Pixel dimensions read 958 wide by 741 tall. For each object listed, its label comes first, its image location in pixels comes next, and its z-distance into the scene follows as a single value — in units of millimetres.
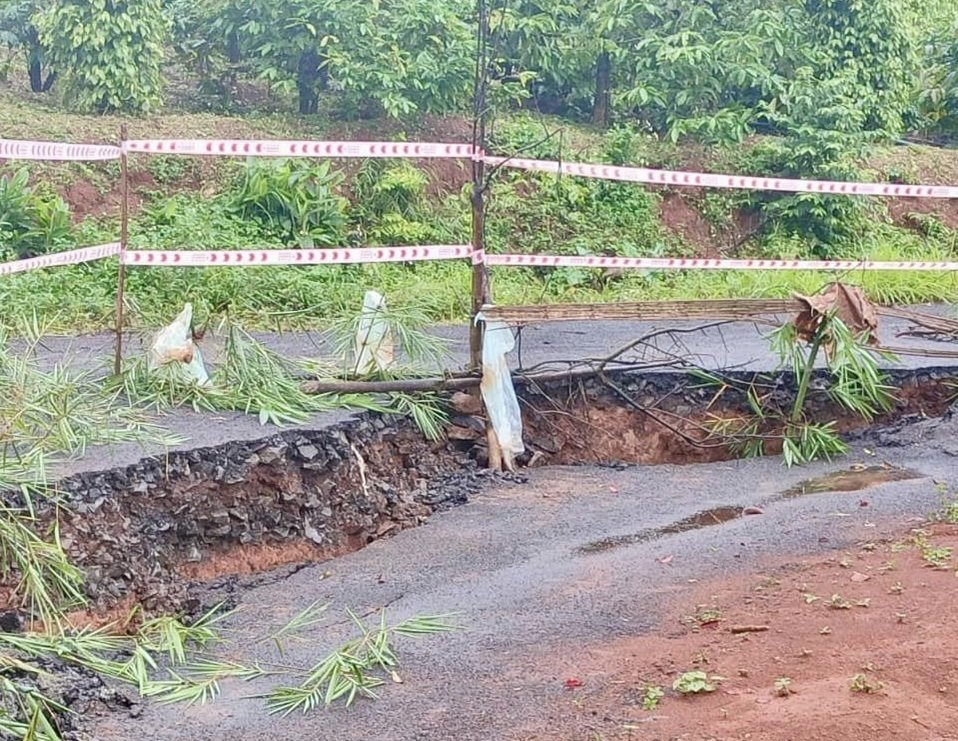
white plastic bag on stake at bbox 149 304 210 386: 6711
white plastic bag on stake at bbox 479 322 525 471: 7062
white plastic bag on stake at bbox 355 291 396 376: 7086
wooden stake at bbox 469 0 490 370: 7098
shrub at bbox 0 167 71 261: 10328
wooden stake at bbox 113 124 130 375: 6742
